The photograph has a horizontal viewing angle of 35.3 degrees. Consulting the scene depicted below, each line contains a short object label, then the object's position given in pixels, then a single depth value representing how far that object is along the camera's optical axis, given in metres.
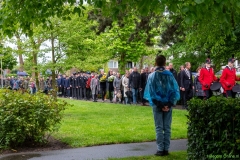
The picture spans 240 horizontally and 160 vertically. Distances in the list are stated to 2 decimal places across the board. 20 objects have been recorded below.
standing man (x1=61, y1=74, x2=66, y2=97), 32.26
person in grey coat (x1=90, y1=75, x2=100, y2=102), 25.23
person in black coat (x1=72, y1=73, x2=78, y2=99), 29.57
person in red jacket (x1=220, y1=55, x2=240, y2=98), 14.33
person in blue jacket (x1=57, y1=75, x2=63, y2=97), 32.79
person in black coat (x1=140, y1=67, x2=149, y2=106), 20.39
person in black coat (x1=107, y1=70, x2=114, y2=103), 24.17
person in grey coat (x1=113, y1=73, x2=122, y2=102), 23.00
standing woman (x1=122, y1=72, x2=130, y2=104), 21.69
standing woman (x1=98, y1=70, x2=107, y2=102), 24.86
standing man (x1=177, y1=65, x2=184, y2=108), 16.96
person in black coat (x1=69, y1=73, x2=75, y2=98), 30.33
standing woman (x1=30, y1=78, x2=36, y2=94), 30.55
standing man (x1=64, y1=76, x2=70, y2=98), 31.16
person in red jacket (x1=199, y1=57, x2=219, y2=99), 14.99
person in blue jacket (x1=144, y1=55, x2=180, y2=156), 7.34
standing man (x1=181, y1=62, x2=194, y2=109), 16.62
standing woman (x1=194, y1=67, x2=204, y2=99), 15.94
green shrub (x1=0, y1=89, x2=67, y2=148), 8.62
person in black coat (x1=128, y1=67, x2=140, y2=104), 20.47
